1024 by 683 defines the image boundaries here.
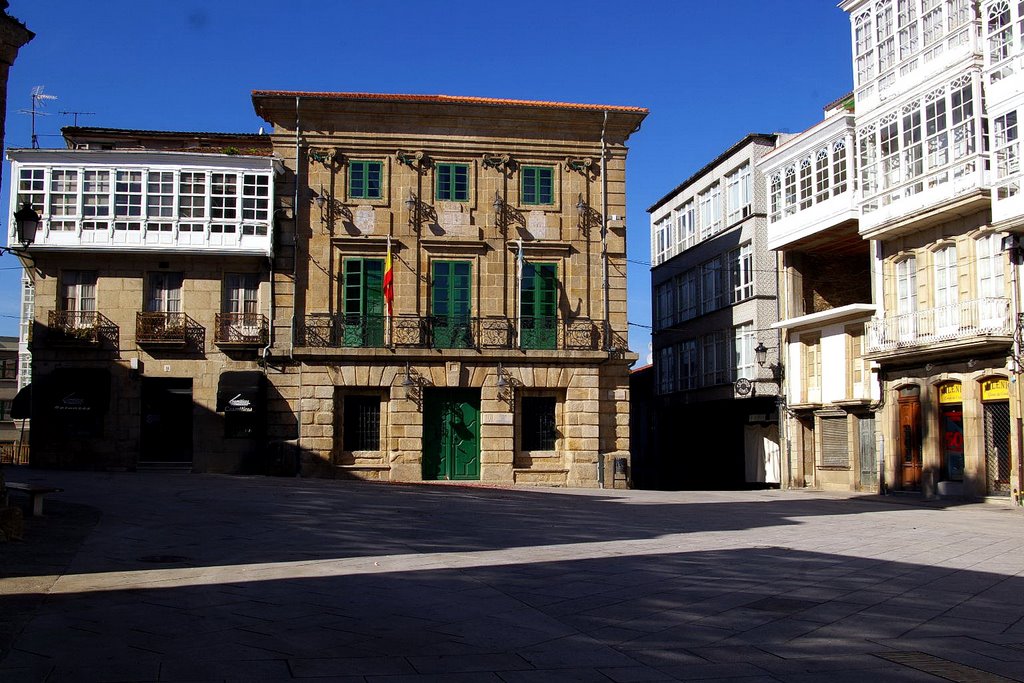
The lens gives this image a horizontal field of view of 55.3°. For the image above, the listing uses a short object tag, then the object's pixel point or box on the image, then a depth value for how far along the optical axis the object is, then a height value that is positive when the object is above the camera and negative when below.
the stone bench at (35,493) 13.40 -1.00
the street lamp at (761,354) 32.94 +2.23
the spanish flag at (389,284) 27.92 +3.87
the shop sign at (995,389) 24.08 +0.75
